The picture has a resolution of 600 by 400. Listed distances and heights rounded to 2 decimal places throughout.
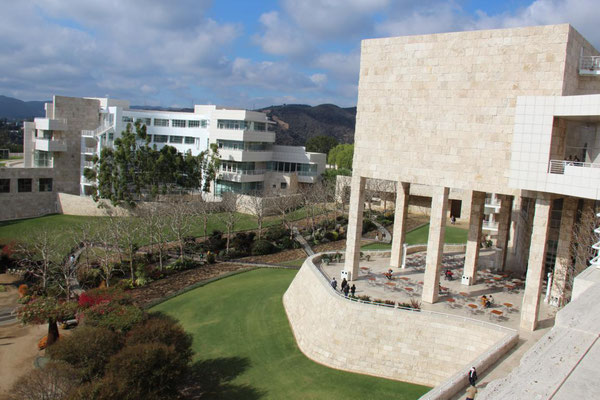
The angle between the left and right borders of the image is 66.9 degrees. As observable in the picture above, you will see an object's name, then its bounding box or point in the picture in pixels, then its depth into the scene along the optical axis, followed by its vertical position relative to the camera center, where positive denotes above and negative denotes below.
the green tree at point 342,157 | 99.19 +2.43
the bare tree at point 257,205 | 55.19 -5.99
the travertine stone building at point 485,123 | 22.83 +3.13
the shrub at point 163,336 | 21.70 -8.86
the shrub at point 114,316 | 23.73 -8.92
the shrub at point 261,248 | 49.44 -9.39
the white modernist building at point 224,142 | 70.25 +2.28
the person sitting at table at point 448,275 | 33.03 -7.24
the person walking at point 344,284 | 28.42 -7.28
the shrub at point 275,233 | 53.09 -8.34
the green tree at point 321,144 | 133.19 +6.50
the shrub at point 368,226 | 58.36 -7.27
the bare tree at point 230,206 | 60.43 -6.43
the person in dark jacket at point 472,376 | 18.76 -8.19
